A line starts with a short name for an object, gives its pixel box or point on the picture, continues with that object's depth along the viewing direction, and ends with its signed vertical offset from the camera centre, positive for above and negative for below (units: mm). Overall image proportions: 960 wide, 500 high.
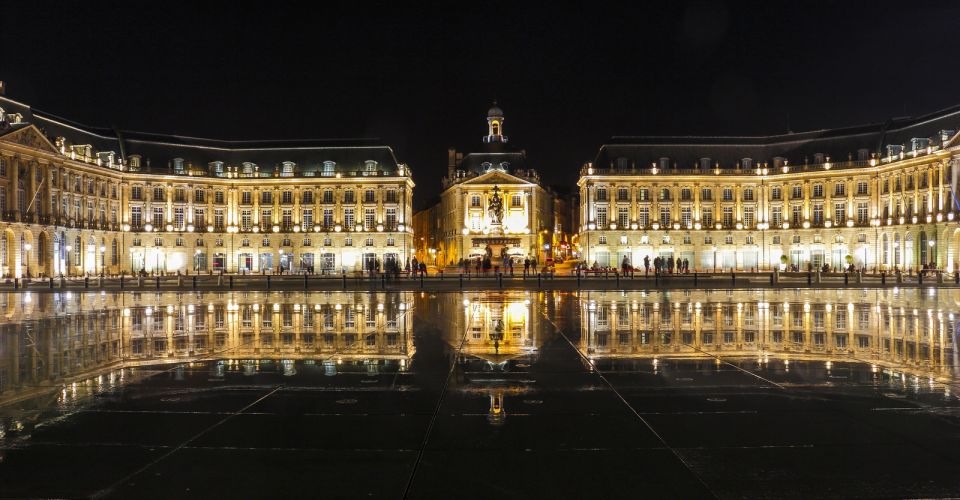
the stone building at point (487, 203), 95938 +8262
